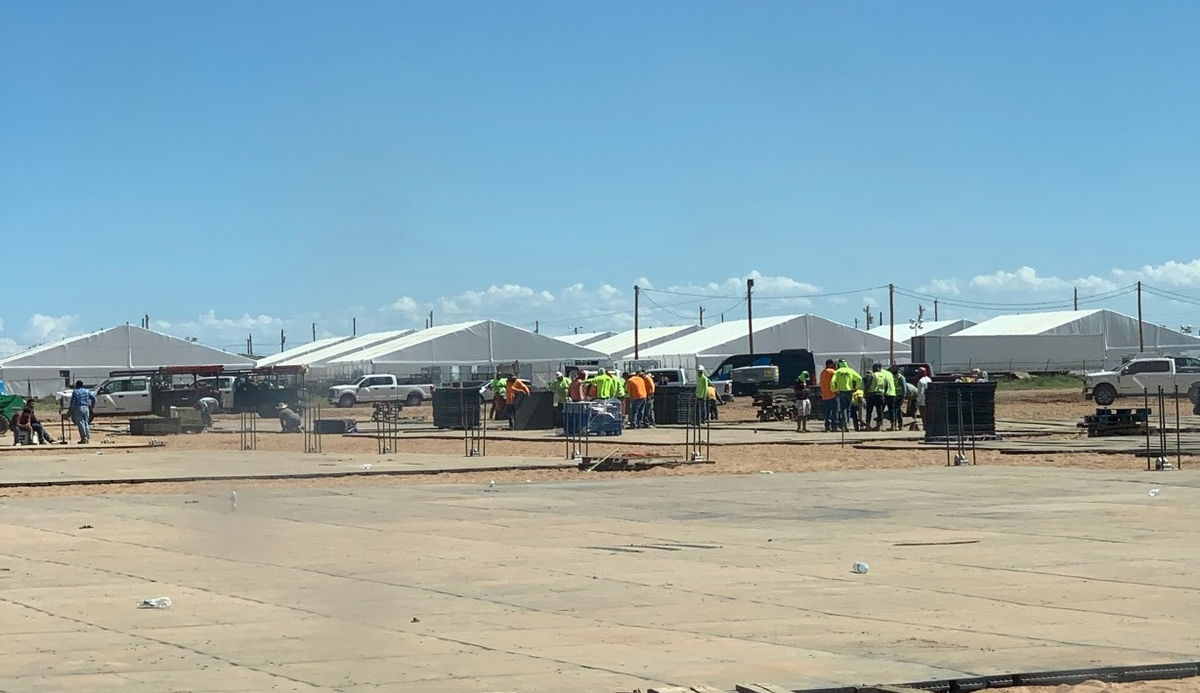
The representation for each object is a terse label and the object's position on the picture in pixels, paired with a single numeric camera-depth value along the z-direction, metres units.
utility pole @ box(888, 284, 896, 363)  102.80
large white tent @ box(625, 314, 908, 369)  105.94
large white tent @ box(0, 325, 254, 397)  97.31
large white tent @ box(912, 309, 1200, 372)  92.00
